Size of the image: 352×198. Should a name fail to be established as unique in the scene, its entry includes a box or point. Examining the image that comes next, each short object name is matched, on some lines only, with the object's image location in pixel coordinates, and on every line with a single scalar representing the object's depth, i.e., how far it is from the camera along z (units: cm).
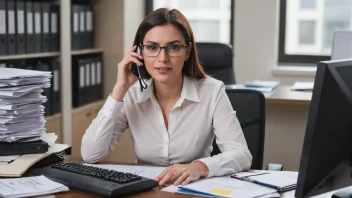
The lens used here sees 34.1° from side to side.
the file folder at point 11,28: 335
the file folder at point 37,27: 360
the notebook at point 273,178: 169
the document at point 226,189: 161
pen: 167
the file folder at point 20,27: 342
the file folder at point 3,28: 328
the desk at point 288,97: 347
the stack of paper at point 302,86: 388
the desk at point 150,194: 162
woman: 204
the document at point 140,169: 183
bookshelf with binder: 346
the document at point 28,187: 161
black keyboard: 159
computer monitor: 134
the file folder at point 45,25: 368
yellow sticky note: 161
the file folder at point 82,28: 417
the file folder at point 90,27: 430
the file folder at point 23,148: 194
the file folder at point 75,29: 405
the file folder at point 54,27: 378
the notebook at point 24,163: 182
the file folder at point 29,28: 352
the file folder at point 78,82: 409
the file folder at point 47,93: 365
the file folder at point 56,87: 379
